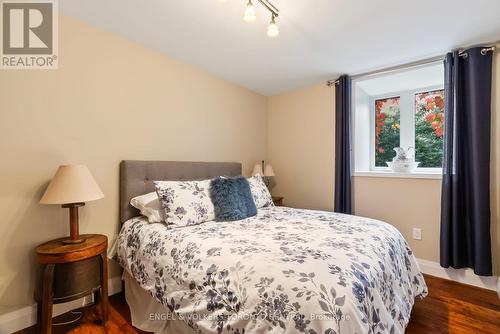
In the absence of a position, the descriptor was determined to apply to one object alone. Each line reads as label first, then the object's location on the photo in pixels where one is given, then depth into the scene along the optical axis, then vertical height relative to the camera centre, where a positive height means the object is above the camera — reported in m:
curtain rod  2.13 +1.09
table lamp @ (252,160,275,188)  3.31 -0.05
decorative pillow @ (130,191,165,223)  1.94 -0.33
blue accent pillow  2.05 -0.29
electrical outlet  2.54 -0.73
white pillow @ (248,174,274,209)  2.54 -0.29
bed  0.96 -0.54
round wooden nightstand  1.44 -0.69
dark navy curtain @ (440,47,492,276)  2.13 +0.02
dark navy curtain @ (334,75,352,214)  2.92 +0.24
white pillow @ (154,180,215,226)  1.87 -0.29
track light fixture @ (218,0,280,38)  1.44 +1.01
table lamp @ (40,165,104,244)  1.53 -0.15
